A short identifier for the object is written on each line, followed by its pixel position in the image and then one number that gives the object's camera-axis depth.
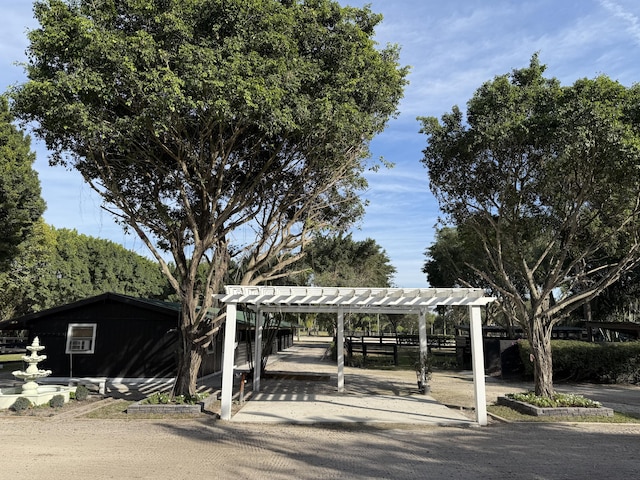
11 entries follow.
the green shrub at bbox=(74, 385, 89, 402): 11.95
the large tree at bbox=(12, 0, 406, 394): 8.68
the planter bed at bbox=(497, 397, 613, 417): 10.16
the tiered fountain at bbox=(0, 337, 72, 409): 10.77
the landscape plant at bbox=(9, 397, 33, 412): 10.30
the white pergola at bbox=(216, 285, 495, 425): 9.80
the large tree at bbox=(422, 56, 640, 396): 10.37
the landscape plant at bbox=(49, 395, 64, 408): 10.84
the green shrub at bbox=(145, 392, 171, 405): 10.57
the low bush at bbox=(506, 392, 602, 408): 10.55
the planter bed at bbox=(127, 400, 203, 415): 10.14
